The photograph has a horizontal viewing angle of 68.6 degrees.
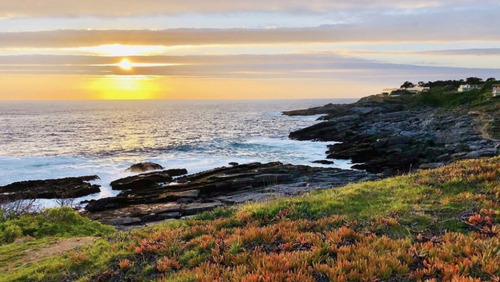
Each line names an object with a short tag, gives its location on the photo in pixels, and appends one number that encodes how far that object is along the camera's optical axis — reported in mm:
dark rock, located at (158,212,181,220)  21447
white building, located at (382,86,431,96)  127562
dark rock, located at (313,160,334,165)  40438
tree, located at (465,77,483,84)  126700
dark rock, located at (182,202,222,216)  21859
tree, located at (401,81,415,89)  173325
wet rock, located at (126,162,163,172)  39488
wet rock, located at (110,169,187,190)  31828
